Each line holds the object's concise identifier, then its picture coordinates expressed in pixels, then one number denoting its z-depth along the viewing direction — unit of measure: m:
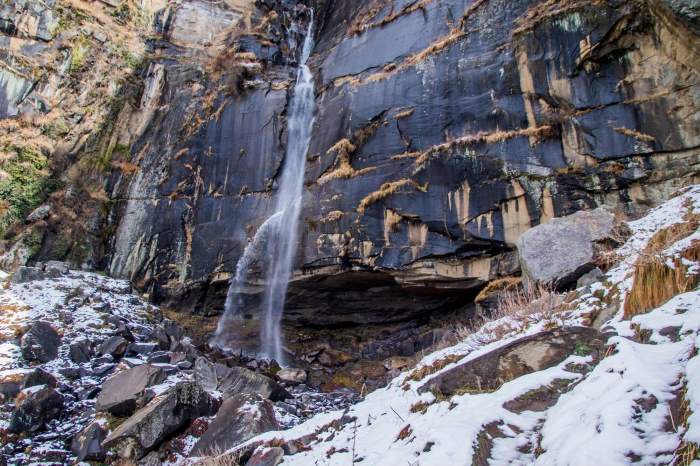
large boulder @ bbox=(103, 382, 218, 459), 7.52
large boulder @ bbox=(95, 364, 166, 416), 8.80
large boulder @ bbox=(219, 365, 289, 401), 9.70
